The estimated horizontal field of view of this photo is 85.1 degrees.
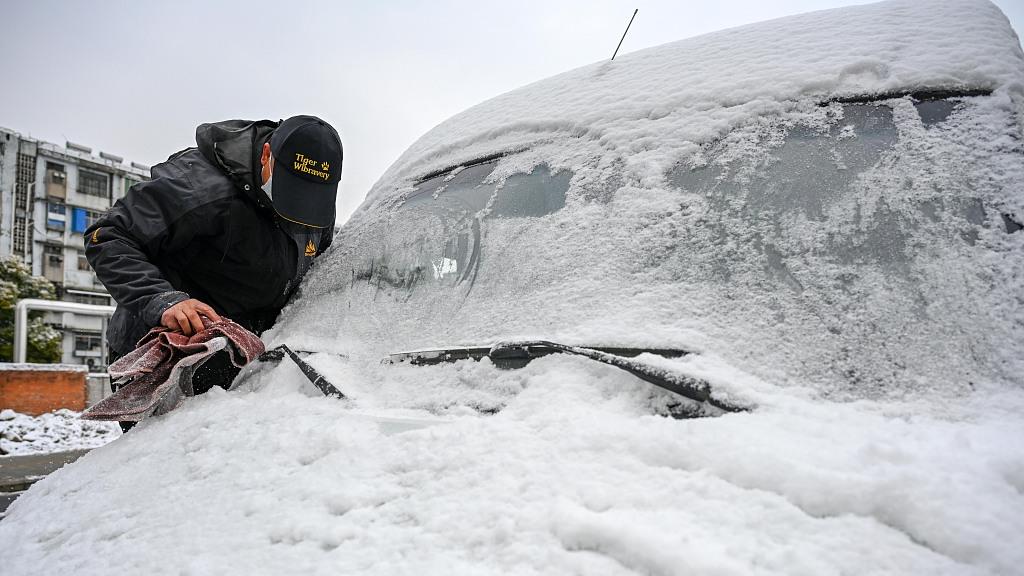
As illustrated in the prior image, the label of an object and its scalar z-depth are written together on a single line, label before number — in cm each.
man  191
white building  2706
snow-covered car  68
